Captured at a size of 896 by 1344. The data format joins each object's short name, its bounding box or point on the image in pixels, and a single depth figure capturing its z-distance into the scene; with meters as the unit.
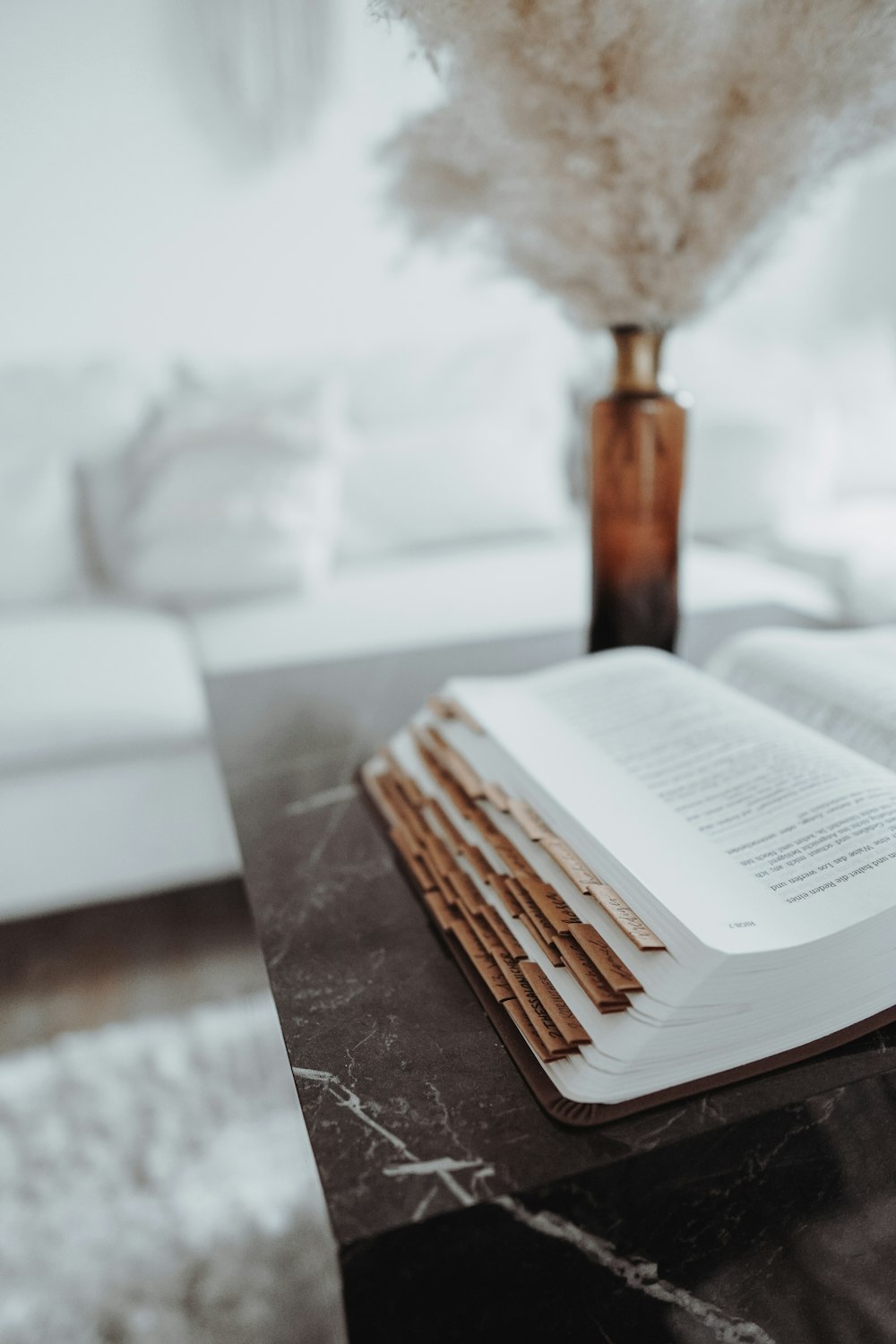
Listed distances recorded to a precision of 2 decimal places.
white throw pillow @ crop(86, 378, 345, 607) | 1.72
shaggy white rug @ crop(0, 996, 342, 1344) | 0.86
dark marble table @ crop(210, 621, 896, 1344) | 0.41
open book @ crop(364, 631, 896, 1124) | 0.44
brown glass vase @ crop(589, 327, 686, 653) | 0.90
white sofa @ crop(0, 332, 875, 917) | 1.38
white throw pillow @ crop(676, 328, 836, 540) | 2.02
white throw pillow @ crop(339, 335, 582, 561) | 1.93
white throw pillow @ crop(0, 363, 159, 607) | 1.75
